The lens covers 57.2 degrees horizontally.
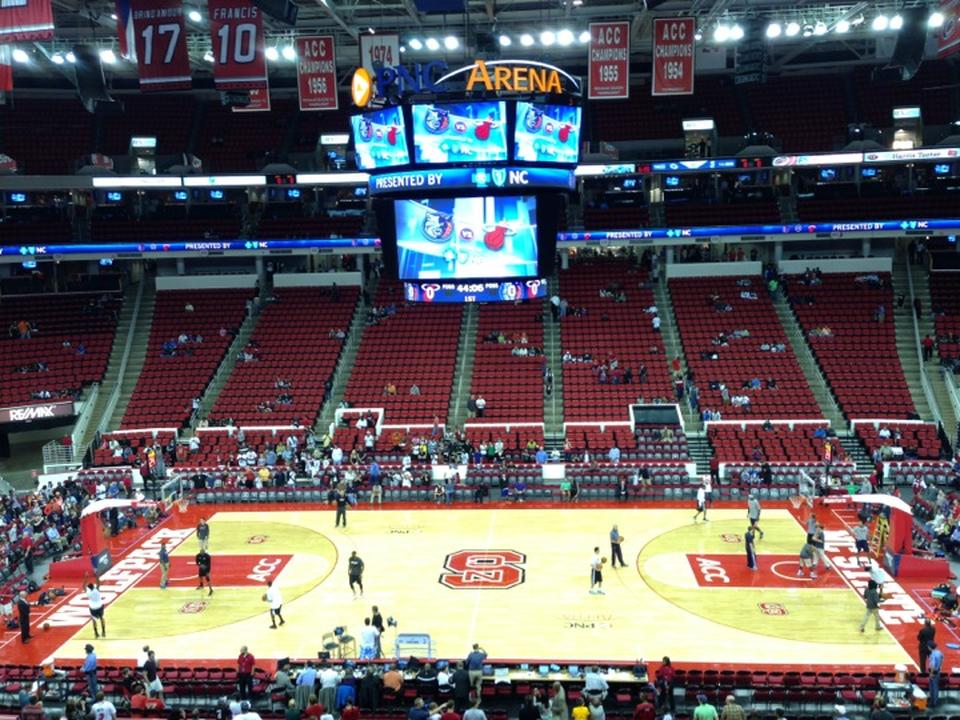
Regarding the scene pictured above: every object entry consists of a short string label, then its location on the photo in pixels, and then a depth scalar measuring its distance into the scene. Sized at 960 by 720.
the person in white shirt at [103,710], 13.83
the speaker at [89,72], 26.80
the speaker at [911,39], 26.80
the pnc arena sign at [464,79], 19.21
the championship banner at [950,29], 23.45
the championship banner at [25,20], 19.03
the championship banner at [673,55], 26.89
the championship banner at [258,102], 29.94
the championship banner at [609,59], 26.45
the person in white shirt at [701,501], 26.94
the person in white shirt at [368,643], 17.33
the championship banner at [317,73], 28.42
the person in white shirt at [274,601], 19.69
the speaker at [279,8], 21.36
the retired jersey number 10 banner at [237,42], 23.00
